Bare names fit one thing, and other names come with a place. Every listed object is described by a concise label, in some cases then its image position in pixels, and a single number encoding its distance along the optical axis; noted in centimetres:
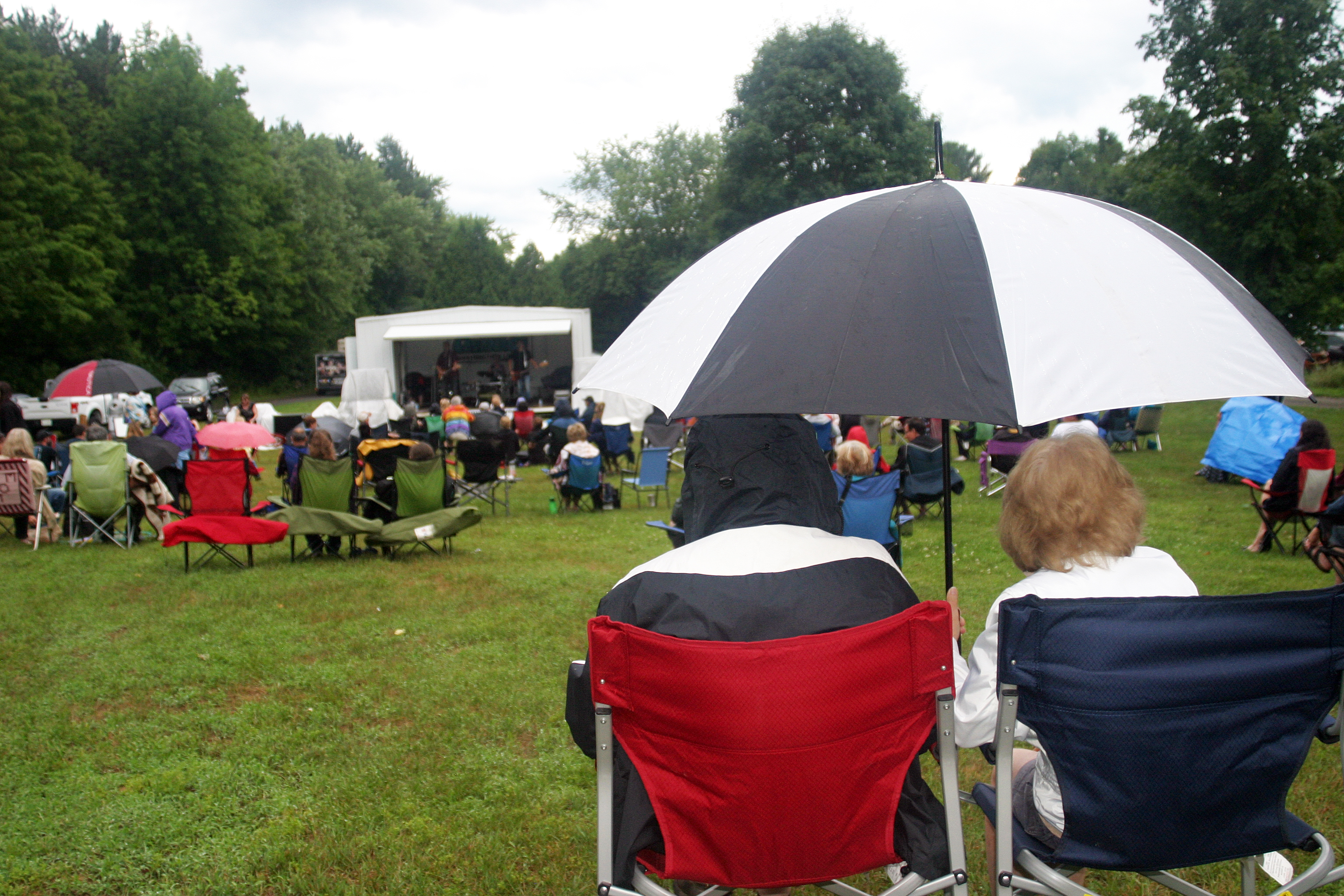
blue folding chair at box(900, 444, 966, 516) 870
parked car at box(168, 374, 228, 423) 2272
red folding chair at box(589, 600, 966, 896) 161
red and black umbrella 1147
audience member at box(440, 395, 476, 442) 1367
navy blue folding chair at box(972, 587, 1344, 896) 157
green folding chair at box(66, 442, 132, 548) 820
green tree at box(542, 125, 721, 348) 3931
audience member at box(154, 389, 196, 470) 1098
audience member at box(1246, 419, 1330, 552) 650
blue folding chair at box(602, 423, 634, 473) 1311
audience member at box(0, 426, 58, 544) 827
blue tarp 962
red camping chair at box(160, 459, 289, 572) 680
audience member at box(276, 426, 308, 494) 1014
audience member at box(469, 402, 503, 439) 1296
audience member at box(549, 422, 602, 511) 1029
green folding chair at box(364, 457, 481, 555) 741
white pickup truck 1691
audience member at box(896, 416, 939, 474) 881
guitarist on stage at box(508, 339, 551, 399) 2681
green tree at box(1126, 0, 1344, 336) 1844
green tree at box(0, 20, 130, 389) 2430
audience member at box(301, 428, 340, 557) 813
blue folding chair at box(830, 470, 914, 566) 619
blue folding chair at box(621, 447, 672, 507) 1052
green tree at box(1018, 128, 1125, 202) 5947
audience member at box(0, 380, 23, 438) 1027
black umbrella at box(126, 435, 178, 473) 938
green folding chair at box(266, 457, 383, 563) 790
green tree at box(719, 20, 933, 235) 2797
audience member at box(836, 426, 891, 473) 976
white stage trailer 2159
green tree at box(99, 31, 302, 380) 3294
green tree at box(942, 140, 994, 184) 6838
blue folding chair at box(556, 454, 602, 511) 1025
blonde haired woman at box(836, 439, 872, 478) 678
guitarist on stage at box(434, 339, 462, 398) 2616
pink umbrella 960
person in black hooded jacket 173
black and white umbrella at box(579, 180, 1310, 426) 170
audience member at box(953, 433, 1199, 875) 174
